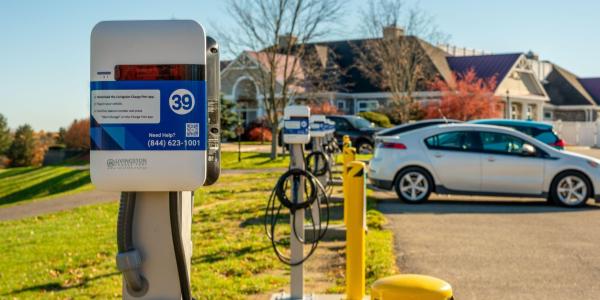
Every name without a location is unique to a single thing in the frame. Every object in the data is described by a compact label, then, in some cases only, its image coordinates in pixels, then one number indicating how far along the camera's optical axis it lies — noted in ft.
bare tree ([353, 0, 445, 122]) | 128.00
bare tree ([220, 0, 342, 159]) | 98.37
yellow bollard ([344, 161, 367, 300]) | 18.63
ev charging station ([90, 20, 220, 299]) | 9.09
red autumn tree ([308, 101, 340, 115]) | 136.75
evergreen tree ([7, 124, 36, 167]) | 163.12
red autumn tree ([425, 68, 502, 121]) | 132.36
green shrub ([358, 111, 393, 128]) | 133.90
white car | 44.45
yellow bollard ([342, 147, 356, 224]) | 33.53
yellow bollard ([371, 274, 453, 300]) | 7.80
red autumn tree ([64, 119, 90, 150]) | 146.00
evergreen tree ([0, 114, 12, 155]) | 165.89
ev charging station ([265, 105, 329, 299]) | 20.89
